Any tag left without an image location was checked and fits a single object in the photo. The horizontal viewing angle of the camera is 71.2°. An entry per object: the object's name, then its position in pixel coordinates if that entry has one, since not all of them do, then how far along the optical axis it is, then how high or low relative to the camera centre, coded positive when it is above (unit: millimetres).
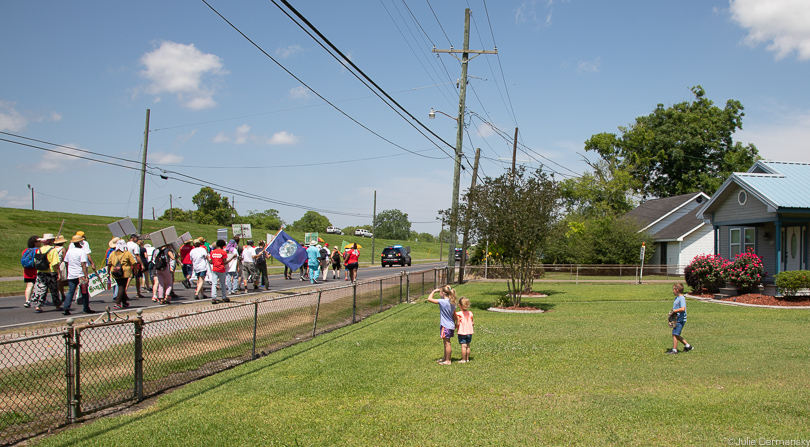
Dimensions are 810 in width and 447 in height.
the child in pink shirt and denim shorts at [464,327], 9430 -1346
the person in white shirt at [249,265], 19906 -812
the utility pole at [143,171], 29739 +3659
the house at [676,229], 36688 +1472
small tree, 17766 +1081
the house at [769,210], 19031 +1519
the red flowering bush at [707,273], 20484 -789
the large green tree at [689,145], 54062 +10186
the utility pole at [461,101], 25828 +6694
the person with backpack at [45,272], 13240 -810
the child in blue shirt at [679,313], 10250 -1161
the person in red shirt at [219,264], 15344 -614
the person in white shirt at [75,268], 12695 -665
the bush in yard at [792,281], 17531 -884
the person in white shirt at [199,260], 16312 -548
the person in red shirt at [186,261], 19094 -689
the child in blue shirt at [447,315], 9297 -1173
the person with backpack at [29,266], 13492 -679
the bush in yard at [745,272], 19547 -700
